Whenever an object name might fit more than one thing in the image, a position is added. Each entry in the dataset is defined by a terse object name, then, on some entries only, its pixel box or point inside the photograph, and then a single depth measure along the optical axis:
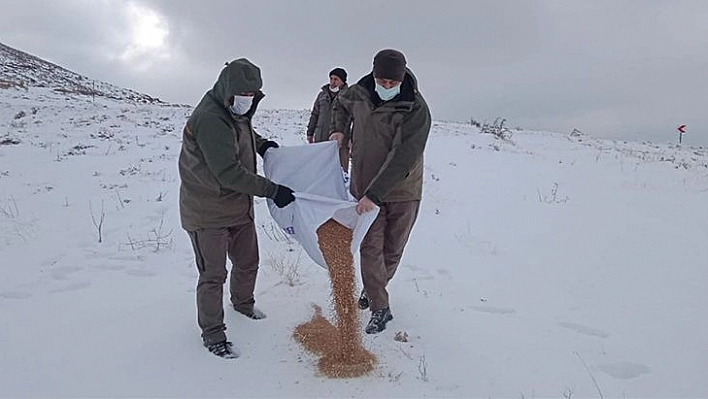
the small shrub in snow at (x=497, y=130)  16.72
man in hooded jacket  3.23
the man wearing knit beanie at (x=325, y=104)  6.59
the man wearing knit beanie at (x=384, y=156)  3.52
